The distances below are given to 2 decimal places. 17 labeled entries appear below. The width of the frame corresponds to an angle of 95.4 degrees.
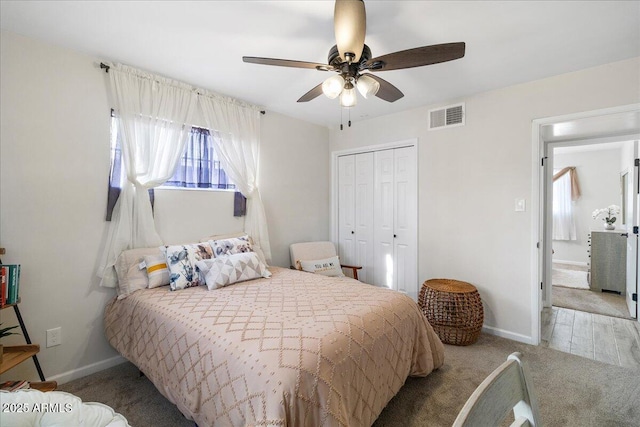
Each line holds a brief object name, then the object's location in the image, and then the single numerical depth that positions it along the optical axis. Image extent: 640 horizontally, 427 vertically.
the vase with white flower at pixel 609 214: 4.77
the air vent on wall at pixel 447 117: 3.11
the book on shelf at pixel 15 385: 1.62
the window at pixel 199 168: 2.78
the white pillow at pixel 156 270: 2.27
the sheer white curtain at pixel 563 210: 6.18
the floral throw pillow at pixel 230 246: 2.67
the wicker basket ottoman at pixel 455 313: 2.69
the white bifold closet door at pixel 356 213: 3.92
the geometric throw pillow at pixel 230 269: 2.31
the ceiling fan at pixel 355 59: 1.38
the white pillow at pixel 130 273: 2.21
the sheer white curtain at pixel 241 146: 2.94
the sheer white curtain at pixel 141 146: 2.34
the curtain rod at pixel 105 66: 2.26
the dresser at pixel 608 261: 4.17
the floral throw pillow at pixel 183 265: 2.26
